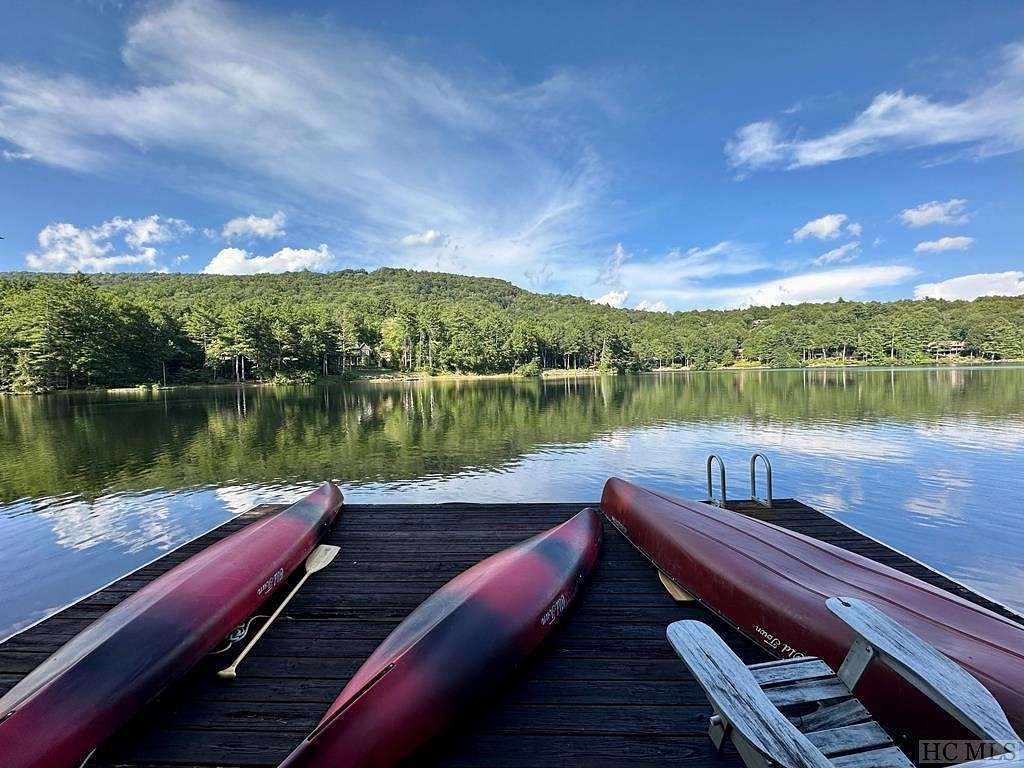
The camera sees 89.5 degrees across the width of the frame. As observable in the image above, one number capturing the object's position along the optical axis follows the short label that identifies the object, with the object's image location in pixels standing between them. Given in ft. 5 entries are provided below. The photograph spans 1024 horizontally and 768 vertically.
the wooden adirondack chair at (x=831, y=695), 5.06
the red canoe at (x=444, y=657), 8.21
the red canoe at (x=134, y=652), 8.58
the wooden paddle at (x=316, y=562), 13.46
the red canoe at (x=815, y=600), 8.87
